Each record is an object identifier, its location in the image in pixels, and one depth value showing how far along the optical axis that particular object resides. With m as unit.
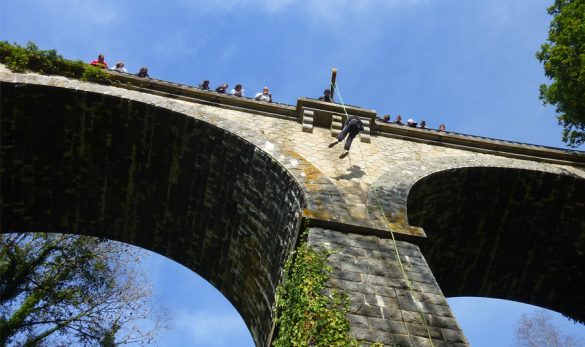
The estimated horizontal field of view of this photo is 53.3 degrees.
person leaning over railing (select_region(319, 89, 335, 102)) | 12.67
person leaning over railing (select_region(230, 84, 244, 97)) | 12.18
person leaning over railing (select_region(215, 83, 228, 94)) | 12.11
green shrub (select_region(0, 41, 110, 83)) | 10.85
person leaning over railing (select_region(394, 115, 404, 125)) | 12.77
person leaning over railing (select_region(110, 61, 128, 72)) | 11.66
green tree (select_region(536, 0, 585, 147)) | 13.52
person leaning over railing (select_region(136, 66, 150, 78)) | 12.05
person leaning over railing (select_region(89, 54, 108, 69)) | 11.39
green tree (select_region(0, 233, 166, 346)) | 15.50
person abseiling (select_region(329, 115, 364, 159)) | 10.49
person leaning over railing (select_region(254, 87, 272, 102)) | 12.46
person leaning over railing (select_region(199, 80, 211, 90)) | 12.06
